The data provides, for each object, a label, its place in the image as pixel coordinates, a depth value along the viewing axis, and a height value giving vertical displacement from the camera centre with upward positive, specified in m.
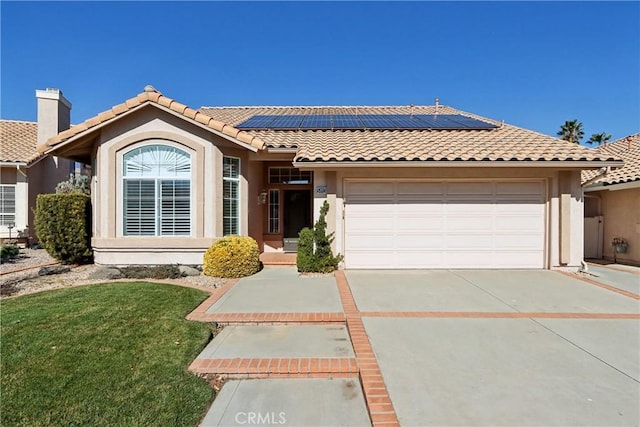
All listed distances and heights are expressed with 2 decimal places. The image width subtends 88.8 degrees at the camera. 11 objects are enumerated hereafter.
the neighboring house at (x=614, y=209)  11.41 +0.16
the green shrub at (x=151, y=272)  8.77 -1.66
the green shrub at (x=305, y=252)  9.38 -1.15
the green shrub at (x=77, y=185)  13.16 +1.10
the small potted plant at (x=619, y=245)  11.79 -1.15
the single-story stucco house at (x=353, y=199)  9.60 +0.39
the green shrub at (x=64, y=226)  9.59 -0.43
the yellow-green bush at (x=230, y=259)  8.88 -1.28
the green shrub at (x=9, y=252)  11.15 -1.41
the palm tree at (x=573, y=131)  38.87 +9.82
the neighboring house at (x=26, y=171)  14.77 +1.89
